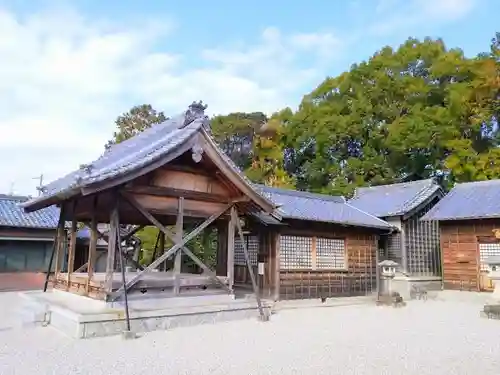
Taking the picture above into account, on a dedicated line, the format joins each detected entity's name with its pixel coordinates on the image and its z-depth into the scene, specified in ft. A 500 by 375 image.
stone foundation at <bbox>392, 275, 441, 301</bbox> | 56.59
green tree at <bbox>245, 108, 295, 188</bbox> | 111.14
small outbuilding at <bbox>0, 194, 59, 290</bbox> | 54.75
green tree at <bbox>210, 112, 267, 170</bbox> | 130.21
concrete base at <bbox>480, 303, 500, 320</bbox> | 37.04
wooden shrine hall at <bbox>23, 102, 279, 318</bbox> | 28.40
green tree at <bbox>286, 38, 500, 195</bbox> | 84.58
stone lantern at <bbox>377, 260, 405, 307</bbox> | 46.70
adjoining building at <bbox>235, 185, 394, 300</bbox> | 44.34
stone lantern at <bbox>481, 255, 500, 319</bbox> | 37.29
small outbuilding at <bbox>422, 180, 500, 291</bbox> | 53.72
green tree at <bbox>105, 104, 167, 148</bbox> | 100.83
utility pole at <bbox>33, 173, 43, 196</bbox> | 38.17
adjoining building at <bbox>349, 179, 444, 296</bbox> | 58.90
